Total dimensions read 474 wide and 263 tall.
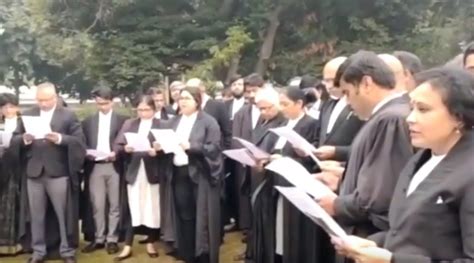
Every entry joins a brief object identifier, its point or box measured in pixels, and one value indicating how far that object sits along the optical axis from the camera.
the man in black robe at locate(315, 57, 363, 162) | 4.86
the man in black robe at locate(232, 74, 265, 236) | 8.21
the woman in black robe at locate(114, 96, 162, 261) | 7.82
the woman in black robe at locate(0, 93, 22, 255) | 7.93
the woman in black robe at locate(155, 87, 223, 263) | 7.32
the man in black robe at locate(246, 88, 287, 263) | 6.58
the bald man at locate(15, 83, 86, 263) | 7.56
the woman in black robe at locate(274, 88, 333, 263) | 5.93
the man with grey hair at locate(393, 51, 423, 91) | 4.18
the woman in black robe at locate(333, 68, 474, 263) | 2.43
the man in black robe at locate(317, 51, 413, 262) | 3.35
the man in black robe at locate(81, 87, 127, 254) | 7.98
